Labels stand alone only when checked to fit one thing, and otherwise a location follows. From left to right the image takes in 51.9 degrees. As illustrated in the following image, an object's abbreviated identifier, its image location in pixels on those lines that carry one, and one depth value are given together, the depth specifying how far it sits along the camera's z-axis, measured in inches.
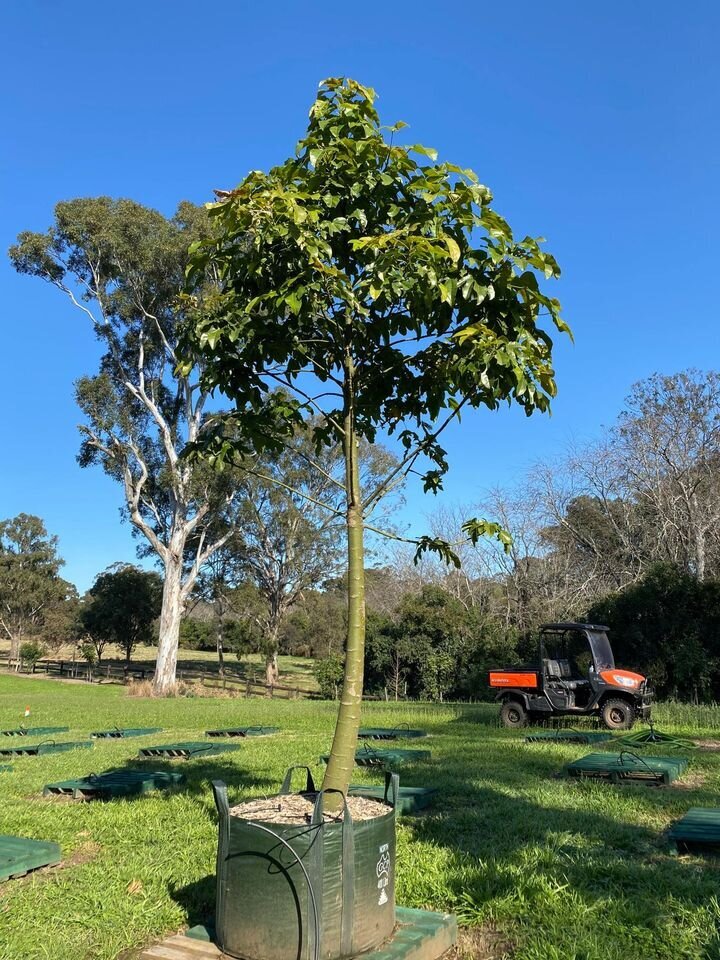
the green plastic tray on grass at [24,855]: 177.8
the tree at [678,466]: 953.5
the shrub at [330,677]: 1063.0
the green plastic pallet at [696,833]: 188.7
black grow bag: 119.2
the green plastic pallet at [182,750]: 387.2
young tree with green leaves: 138.6
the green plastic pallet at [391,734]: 471.5
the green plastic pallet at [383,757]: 345.7
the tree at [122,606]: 1603.1
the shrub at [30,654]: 1777.8
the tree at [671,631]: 711.1
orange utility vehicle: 502.0
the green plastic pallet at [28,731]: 521.7
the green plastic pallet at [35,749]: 420.4
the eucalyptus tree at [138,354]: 1117.1
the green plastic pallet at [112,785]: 274.8
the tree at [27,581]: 1969.7
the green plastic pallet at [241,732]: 502.0
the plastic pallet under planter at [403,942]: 124.9
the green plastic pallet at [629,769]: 297.3
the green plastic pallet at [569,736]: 438.0
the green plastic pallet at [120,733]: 498.0
